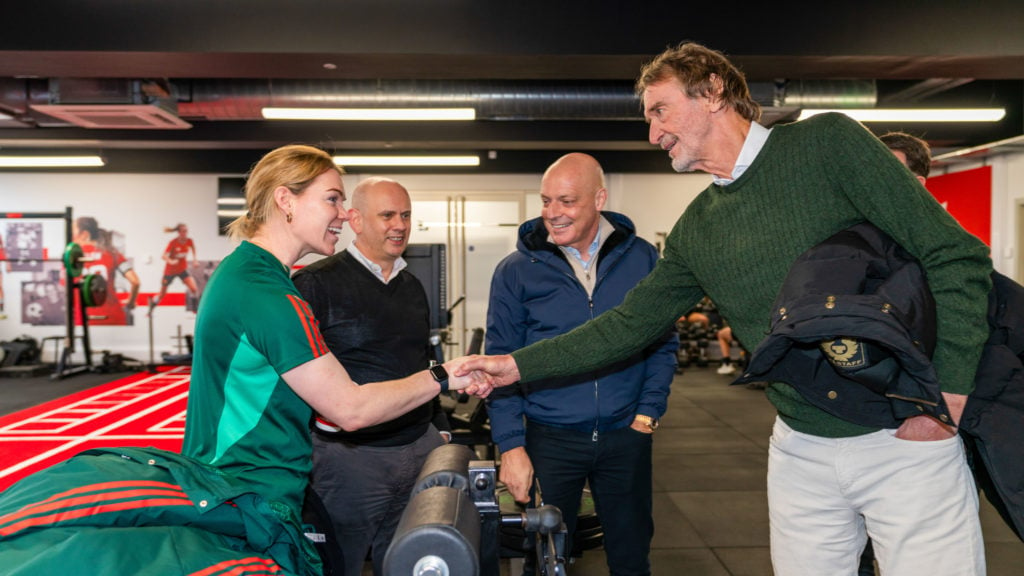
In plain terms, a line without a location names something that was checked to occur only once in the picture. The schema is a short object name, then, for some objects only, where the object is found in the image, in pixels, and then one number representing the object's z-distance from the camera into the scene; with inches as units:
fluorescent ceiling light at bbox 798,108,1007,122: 265.3
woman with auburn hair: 38.3
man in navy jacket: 91.1
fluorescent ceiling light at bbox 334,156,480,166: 357.7
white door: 421.7
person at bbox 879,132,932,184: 96.4
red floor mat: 205.9
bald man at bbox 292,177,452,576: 94.7
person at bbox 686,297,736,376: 386.3
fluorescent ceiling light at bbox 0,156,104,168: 358.6
